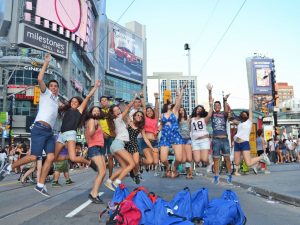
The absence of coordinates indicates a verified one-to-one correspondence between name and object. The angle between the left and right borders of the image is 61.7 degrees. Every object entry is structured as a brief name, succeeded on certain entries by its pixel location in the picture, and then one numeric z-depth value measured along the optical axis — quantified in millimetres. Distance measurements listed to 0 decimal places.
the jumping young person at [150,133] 6098
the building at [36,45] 33565
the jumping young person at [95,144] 4383
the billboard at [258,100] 66216
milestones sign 35355
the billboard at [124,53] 71506
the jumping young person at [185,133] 6751
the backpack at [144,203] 2699
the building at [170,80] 95680
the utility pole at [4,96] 20766
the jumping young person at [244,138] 6545
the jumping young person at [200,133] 6364
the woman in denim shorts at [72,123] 4552
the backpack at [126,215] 2697
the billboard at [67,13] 38095
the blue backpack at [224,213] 2813
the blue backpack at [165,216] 2417
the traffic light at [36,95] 17913
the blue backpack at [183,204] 3113
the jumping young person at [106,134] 5570
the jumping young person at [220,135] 6734
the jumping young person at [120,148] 4801
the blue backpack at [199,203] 3215
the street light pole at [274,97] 23206
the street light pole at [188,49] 23533
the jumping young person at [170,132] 6220
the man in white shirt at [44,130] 4379
